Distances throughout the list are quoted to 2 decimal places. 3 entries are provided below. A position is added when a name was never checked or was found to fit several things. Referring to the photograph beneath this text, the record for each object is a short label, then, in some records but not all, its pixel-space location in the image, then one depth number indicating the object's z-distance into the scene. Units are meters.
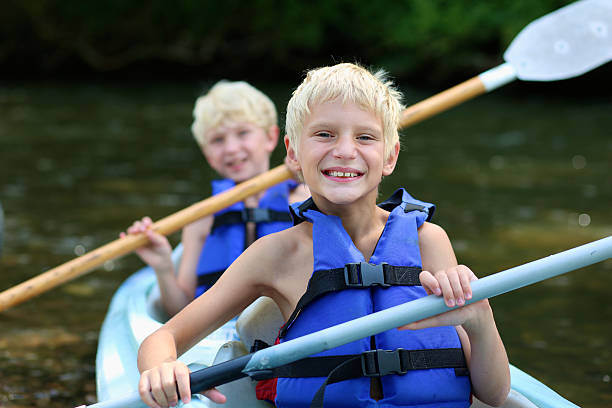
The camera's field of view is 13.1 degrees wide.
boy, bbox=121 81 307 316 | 4.74
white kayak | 3.99
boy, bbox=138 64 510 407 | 3.83
